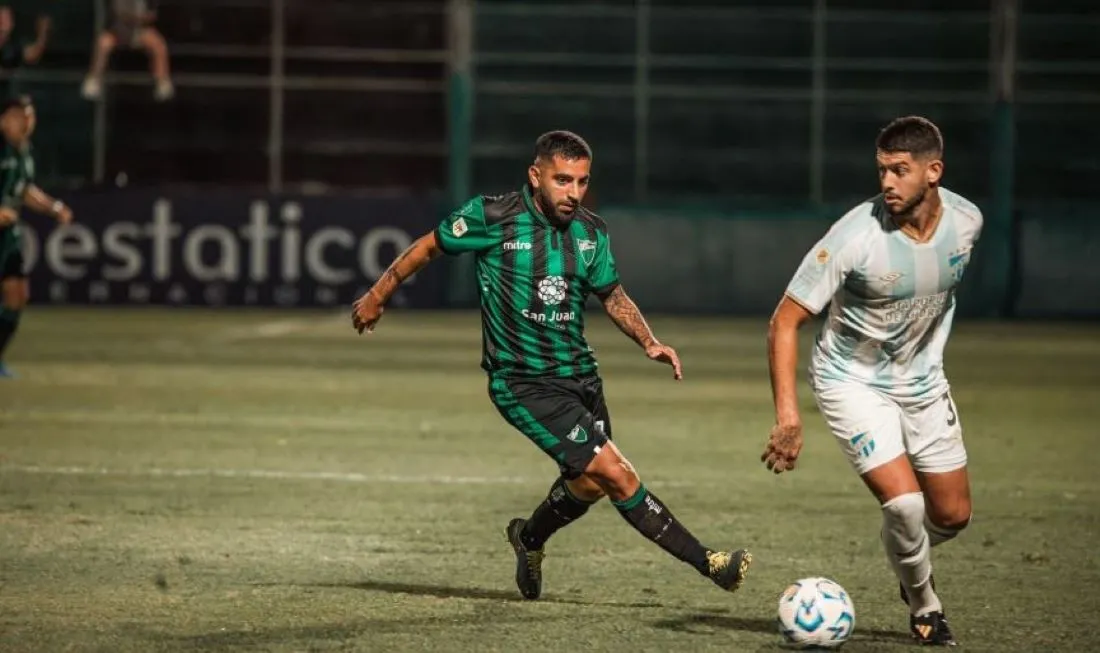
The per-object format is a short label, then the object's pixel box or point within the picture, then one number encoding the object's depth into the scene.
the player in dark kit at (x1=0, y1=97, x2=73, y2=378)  33.72
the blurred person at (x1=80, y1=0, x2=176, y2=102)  62.81
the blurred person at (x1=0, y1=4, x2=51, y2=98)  49.78
